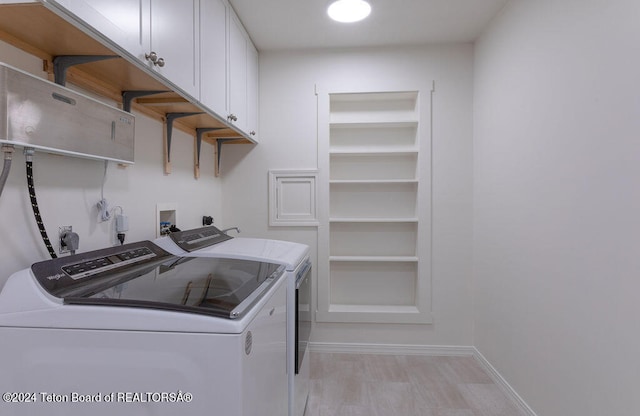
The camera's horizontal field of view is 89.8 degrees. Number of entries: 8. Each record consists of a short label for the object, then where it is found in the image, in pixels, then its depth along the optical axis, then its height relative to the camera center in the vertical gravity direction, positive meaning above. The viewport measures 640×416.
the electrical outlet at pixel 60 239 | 1.17 -0.14
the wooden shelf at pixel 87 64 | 0.87 +0.50
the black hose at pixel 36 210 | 1.00 -0.03
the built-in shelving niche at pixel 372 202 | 2.85 +0.00
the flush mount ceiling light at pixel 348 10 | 2.11 +1.30
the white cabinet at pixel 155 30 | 0.92 +0.60
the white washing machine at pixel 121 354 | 0.79 -0.39
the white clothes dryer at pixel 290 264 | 1.48 -0.32
